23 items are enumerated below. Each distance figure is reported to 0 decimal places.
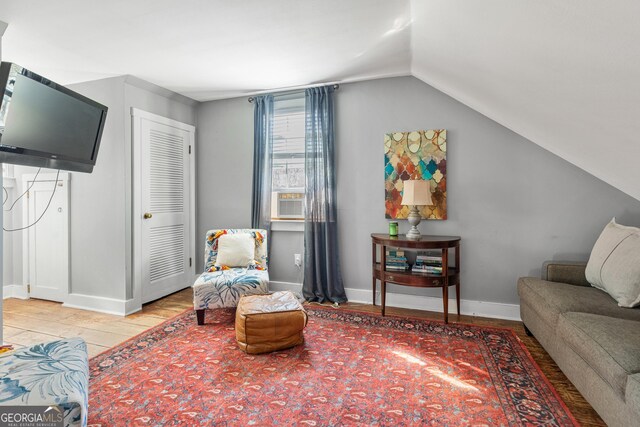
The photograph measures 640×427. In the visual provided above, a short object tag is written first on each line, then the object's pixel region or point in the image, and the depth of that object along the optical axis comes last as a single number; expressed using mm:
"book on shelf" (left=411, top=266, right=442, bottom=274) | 2744
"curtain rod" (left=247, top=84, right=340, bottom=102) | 3341
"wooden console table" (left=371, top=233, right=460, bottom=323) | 2631
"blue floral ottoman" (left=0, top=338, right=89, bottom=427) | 1091
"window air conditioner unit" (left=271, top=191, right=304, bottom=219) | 3646
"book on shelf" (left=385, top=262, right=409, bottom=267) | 2887
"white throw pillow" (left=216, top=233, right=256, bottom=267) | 3109
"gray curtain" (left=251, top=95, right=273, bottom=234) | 3590
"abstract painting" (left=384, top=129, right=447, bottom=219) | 3029
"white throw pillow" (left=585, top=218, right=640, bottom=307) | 1850
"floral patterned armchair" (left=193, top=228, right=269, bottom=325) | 2684
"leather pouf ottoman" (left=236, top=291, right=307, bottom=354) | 2182
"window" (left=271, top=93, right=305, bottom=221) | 3596
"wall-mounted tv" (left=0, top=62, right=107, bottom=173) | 1834
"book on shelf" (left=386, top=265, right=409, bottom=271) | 2853
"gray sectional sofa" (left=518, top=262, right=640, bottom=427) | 1300
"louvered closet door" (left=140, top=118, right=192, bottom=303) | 3314
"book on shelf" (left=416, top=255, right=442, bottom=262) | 2842
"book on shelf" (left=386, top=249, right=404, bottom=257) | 3013
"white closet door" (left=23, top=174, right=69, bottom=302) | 3324
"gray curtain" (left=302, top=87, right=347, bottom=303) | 3328
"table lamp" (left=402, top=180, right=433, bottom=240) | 2785
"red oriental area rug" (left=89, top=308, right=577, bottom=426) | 1570
